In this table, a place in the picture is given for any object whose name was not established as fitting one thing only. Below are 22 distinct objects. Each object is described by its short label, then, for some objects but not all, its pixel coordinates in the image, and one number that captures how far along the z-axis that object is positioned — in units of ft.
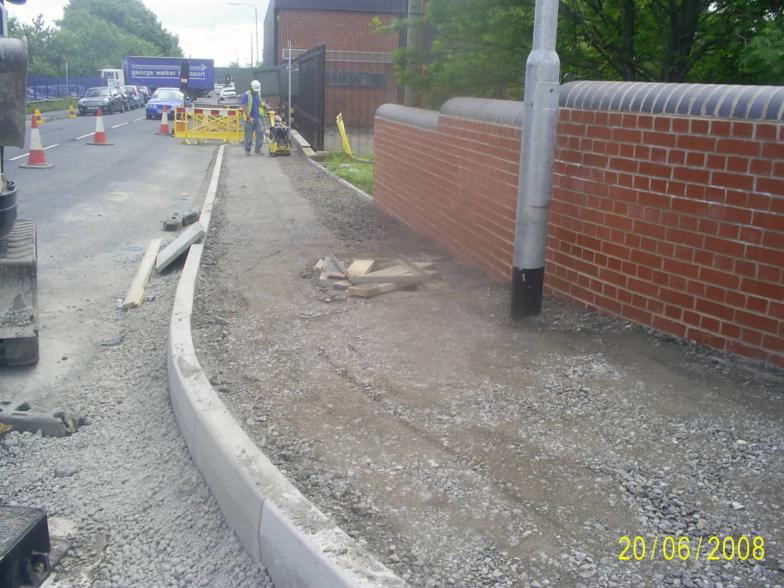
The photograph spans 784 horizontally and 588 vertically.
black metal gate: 69.92
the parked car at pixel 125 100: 175.26
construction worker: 72.08
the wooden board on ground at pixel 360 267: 24.49
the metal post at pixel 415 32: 35.97
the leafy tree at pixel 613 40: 23.52
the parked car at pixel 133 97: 185.88
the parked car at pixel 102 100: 150.43
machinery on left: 17.72
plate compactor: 71.61
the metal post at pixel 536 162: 18.40
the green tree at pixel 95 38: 217.56
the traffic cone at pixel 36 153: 59.52
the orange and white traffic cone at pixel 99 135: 83.82
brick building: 140.15
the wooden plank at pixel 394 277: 23.82
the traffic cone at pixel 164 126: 101.65
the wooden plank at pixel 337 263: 25.03
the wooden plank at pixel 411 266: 24.66
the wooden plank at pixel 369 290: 22.94
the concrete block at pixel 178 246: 28.48
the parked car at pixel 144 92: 215.10
